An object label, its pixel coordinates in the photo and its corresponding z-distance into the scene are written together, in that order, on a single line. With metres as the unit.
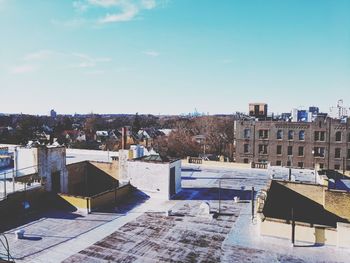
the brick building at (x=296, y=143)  48.56
